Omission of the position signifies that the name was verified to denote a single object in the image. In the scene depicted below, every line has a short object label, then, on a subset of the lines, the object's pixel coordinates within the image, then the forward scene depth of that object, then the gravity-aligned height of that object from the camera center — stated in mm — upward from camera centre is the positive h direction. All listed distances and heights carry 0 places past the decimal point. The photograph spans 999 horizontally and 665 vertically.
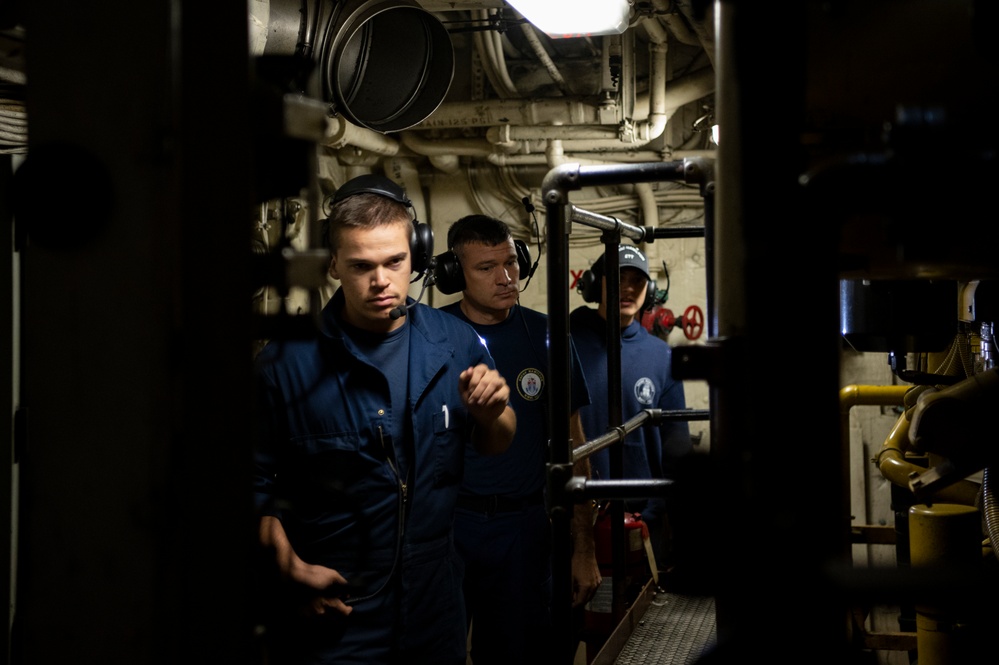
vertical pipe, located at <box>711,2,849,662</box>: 699 -19
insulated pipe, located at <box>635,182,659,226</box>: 5027 +866
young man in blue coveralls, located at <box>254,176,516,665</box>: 1822 -284
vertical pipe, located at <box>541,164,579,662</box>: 1594 +13
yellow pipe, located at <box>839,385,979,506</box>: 2398 -393
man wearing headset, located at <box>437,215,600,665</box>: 2635 -597
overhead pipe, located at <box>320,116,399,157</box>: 3963 +1114
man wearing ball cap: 3354 -192
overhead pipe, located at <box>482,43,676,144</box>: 4328 +1188
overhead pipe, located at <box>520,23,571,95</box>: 3982 +1519
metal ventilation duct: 2600 +927
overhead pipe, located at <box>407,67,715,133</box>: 4312 +1276
